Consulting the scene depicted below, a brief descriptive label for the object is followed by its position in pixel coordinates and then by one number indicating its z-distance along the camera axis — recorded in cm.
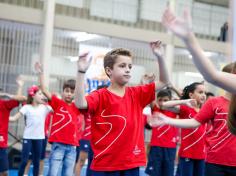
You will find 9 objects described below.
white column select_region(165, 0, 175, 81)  1294
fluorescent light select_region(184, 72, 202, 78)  1312
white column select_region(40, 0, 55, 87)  1111
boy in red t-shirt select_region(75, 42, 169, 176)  329
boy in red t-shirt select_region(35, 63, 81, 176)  559
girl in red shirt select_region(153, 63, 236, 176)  367
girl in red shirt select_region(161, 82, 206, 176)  516
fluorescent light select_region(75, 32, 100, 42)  1204
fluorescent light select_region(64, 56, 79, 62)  1131
